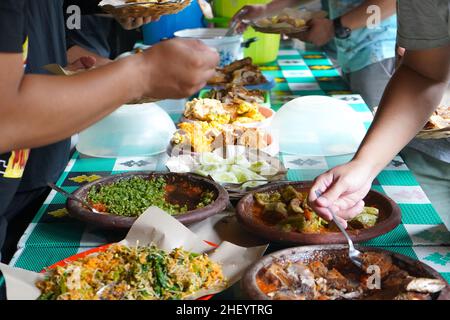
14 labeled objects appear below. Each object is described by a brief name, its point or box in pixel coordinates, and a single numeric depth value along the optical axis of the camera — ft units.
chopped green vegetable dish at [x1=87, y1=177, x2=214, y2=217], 5.13
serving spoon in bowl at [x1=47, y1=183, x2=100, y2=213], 5.04
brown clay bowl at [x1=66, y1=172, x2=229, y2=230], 4.79
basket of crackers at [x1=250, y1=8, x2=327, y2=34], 10.51
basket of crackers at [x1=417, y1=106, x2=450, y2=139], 6.19
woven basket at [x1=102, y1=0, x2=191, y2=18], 7.46
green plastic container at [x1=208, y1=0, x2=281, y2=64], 12.29
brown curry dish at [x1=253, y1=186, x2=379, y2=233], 4.70
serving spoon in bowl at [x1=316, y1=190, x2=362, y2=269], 4.07
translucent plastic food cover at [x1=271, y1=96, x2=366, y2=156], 7.22
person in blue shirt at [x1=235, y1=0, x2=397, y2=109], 10.63
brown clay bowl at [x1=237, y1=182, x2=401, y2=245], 4.39
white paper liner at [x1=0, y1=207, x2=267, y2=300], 4.00
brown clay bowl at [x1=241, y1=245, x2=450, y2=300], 3.59
